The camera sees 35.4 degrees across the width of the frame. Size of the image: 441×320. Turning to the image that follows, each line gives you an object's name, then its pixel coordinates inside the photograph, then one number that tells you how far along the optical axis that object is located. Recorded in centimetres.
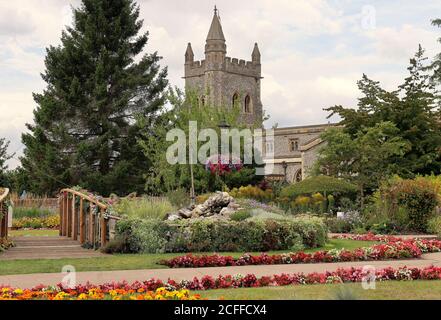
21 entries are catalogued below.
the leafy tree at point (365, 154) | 2889
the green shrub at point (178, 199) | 2257
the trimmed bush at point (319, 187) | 2717
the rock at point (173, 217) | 1631
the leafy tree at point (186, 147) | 3244
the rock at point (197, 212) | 1800
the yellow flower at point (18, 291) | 789
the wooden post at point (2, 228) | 1570
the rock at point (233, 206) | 1878
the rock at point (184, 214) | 1770
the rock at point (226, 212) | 1811
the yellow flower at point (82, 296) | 777
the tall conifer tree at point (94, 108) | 4025
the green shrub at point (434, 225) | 1968
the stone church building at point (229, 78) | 6222
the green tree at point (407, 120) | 3222
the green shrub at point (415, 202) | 2091
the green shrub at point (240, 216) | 1723
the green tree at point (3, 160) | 4044
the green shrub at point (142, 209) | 1575
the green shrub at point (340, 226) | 2156
